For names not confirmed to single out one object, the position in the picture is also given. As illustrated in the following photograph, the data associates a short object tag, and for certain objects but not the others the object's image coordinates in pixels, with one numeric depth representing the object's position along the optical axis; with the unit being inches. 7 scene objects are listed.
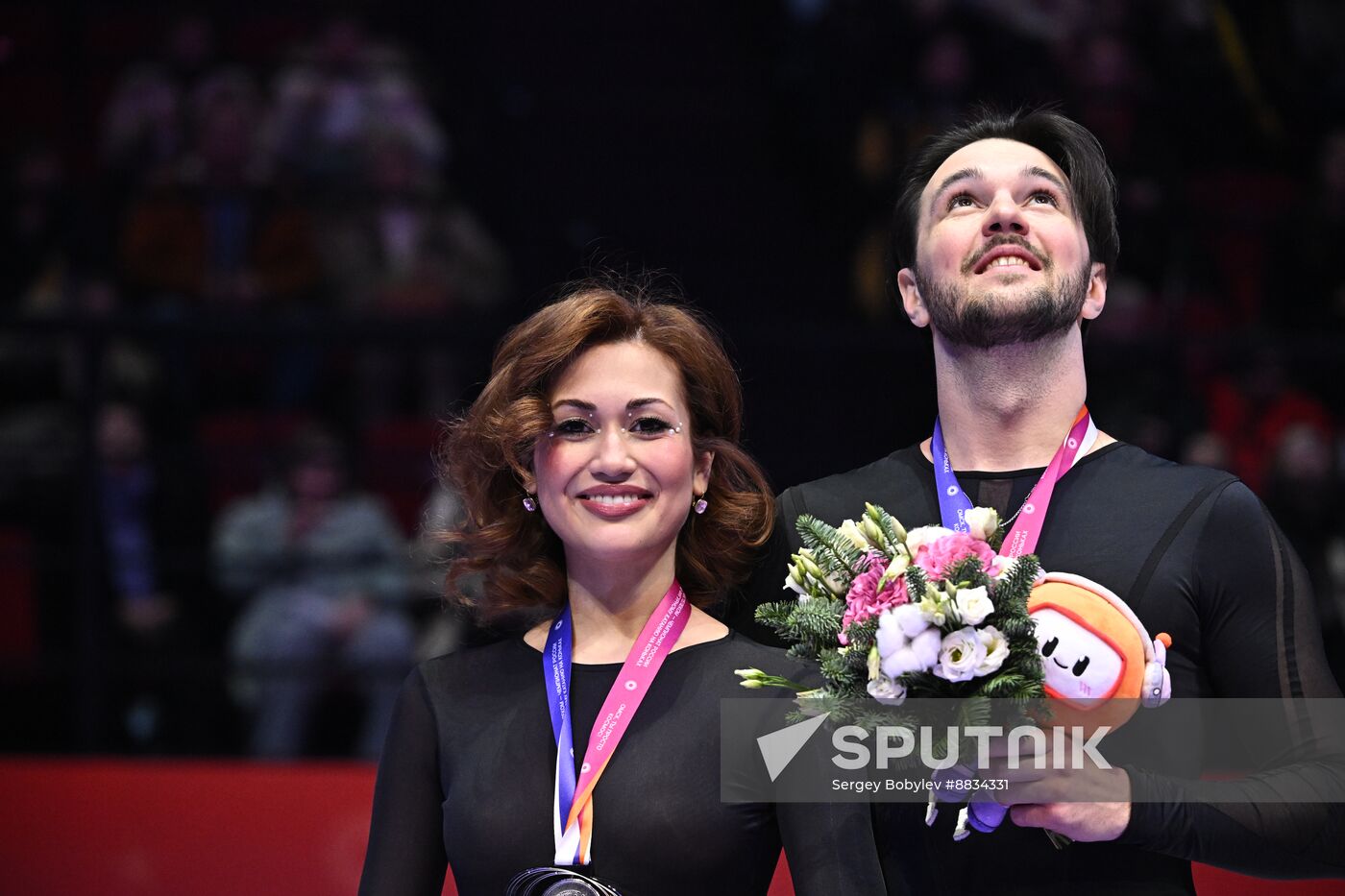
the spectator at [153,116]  526.0
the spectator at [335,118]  535.5
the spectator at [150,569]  446.6
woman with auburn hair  193.3
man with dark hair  184.5
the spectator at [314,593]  445.1
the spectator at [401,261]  519.2
